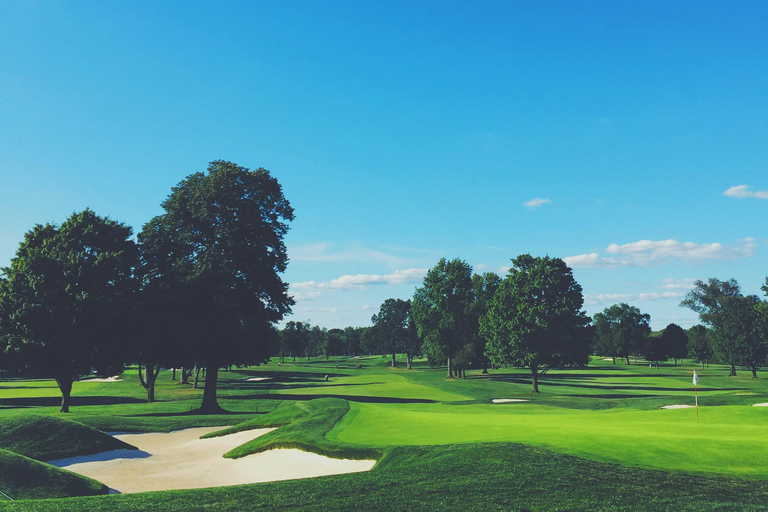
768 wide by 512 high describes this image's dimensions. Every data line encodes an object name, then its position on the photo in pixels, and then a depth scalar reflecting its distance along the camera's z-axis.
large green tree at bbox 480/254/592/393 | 52.62
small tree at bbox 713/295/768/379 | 77.62
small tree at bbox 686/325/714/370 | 119.12
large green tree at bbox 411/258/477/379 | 77.50
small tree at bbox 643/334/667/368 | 131.75
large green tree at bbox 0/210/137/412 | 36.00
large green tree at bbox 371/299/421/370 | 126.85
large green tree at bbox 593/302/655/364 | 140.50
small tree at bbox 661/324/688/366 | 142.25
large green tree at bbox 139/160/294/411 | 37.88
